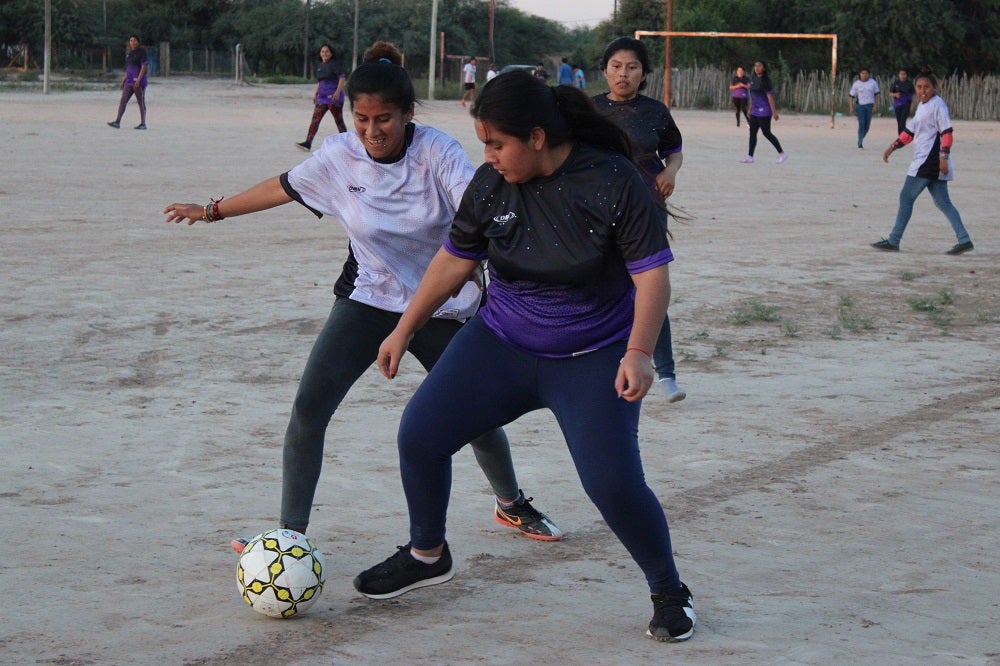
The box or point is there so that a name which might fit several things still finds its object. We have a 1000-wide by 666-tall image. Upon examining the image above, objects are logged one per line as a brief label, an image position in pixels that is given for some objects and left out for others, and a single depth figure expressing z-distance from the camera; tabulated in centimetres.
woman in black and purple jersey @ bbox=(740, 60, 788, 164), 2361
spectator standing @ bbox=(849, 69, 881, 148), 2919
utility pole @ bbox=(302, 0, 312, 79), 7669
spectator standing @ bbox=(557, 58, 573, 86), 4862
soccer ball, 405
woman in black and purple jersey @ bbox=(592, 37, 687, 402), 700
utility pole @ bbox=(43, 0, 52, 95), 4180
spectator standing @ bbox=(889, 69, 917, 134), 2880
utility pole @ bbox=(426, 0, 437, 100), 5107
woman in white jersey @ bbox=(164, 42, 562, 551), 446
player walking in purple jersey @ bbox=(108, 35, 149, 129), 2619
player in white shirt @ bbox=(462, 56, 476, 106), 4988
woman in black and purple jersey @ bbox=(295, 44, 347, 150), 2208
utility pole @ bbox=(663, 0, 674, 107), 4100
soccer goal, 3609
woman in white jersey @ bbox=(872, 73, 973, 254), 1266
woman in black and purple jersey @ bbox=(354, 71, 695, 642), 375
